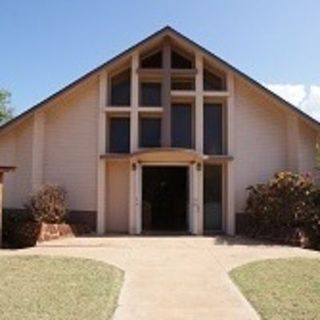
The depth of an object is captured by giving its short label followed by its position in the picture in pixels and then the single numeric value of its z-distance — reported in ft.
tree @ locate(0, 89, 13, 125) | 146.41
